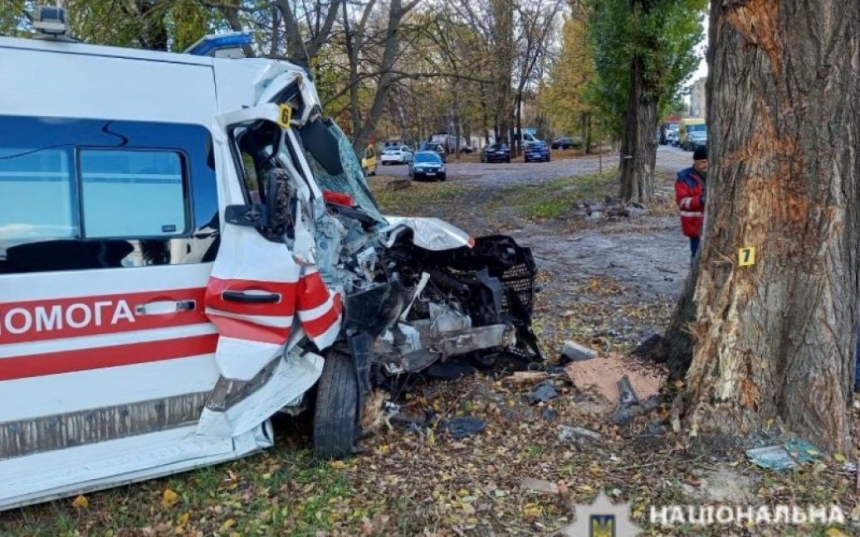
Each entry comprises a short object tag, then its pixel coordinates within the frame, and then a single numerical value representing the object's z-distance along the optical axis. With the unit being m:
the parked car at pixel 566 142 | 57.09
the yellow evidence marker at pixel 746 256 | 3.83
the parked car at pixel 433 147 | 39.65
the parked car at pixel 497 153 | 43.74
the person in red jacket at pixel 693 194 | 7.38
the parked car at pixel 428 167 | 31.09
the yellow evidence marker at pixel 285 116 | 3.92
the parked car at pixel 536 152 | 41.66
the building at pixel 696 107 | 85.14
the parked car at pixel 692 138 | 38.83
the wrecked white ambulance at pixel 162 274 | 3.38
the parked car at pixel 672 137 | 52.59
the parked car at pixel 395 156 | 49.78
